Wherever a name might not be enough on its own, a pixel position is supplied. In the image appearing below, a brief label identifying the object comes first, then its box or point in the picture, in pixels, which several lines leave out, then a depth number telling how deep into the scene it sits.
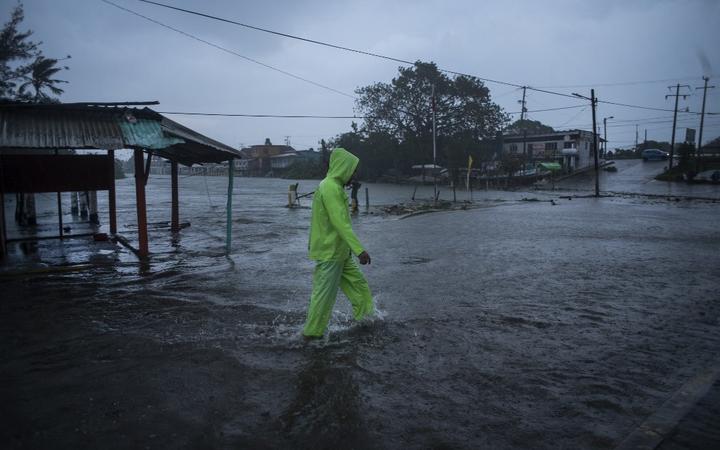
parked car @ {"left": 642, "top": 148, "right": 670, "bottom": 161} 60.56
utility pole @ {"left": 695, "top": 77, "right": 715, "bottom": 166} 45.69
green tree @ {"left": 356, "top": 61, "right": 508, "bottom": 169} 51.44
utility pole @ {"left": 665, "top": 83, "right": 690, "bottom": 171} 46.62
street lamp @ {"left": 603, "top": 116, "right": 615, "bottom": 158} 65.50
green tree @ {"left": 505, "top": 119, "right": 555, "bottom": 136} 78.71
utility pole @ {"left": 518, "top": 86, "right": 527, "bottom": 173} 52.52
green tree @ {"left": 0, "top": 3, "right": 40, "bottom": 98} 32.56
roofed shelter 7.63
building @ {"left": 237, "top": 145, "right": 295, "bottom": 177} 92.75
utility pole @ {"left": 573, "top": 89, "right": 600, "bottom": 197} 32.47
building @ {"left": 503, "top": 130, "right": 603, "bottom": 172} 56.06
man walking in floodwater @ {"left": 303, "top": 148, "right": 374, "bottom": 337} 4.64
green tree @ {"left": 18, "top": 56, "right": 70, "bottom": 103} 35.69
